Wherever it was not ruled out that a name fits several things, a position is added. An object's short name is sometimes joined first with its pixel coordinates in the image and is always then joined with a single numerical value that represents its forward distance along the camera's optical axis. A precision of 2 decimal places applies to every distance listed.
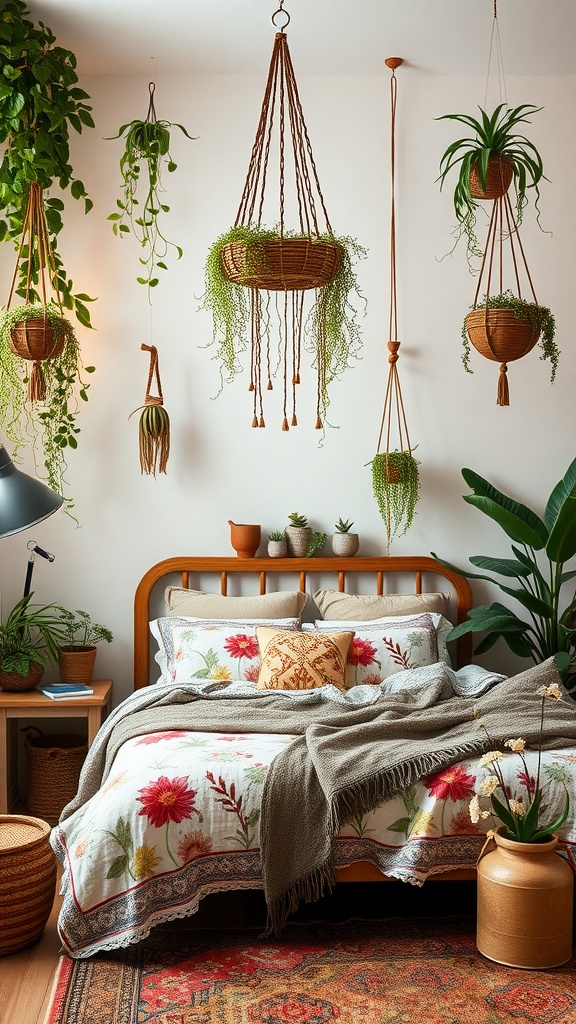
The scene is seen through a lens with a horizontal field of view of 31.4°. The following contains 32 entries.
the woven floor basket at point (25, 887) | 2.93
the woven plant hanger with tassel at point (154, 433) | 4.56
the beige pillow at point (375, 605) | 4.49
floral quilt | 2.85
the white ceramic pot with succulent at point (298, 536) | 4.66
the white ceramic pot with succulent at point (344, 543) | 4.67
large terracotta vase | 2.78
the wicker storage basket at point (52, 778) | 4.28
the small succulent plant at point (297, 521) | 4.69
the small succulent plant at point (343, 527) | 4.69
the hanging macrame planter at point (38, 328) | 4.15
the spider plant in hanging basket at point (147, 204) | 4.64
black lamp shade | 2.54
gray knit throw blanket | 2.97
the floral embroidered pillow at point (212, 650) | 4.15
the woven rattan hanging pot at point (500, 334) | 4.08
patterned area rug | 2.60
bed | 2.88
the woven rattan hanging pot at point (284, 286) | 3.20
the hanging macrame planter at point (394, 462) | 4.58
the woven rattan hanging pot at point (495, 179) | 3.85
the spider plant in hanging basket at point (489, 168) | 3.81
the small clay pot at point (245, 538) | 4.64
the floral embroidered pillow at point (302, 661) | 3.97
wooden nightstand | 4.17
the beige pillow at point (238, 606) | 4.49
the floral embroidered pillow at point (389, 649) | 4.18
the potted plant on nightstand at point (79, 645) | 4.50
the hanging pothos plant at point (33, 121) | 4.12
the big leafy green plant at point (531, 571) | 4.20
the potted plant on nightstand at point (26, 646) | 4.31
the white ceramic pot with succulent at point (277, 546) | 4.65
